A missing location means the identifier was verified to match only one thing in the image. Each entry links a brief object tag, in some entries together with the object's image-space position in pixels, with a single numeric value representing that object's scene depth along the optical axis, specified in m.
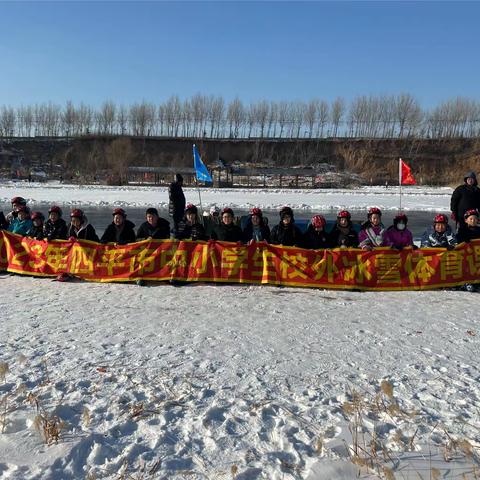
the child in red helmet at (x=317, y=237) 8.19
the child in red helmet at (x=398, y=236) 8.12
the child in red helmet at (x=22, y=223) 9.19
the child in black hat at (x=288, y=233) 8.18
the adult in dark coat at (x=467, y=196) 8.92
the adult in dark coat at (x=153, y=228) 8.47
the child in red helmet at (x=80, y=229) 8.61
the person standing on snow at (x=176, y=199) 12.20
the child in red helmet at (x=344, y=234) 8.16
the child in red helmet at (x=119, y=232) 8.45
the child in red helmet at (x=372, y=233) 8.10
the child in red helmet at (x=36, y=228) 8.90
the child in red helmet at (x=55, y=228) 8.69
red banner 7.81
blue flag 13.60
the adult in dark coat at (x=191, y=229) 8.48
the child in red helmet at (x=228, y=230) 8.30
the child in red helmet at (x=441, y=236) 8.12
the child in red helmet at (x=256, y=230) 8.40
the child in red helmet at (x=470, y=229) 8.12
